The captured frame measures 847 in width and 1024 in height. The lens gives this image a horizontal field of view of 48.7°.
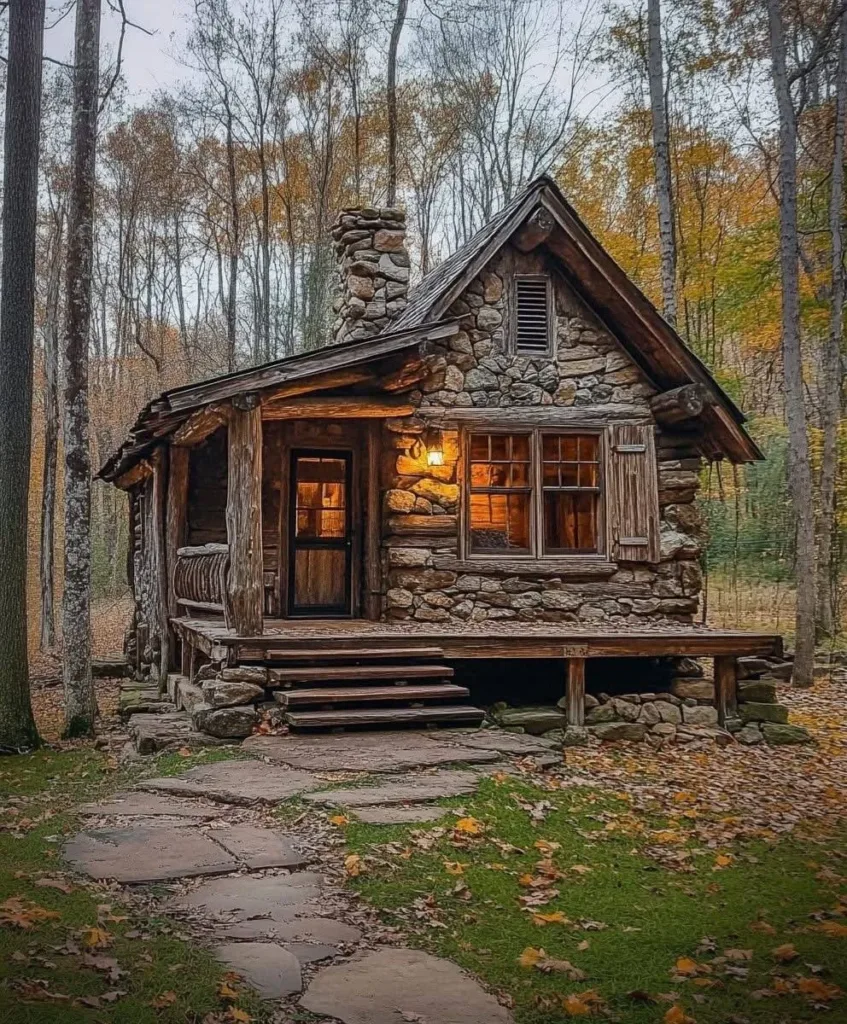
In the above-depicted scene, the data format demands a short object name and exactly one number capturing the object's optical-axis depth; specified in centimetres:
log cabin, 1132
